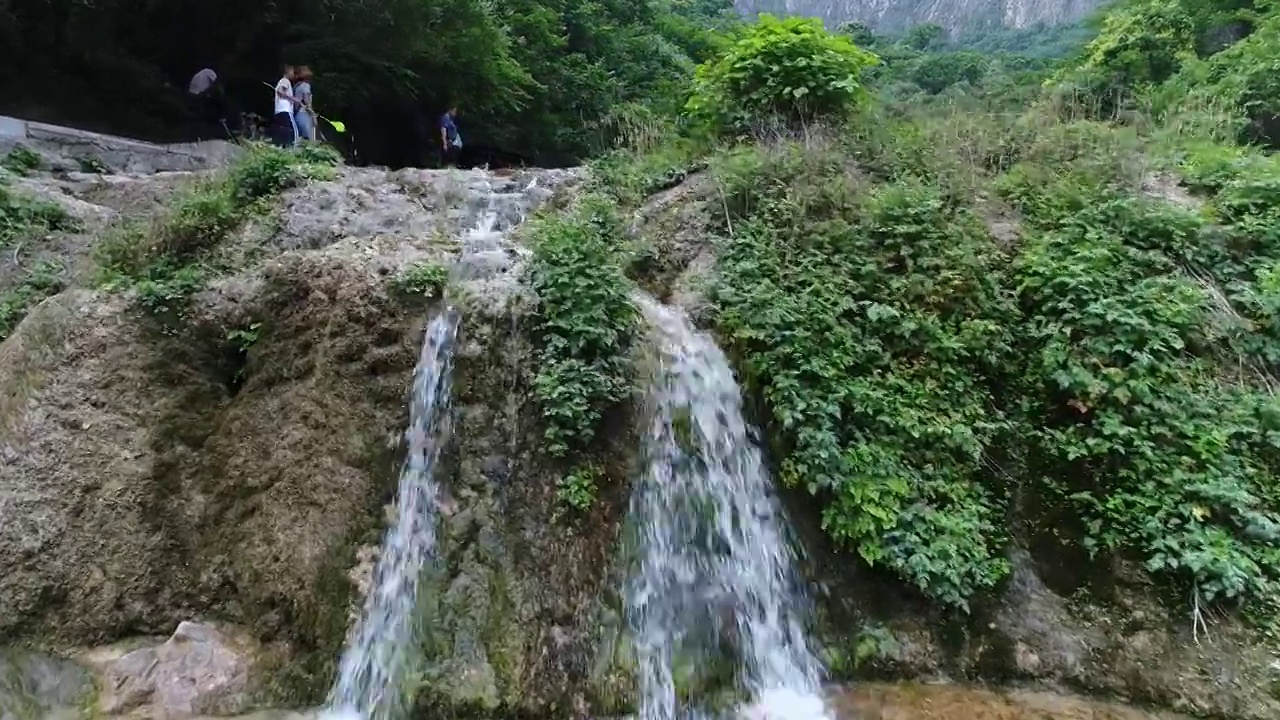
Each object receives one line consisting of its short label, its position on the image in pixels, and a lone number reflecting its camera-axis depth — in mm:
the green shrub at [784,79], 8789
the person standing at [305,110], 11516
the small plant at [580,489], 5441
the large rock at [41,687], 5039
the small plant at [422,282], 6246
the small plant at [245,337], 6547
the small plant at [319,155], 9188
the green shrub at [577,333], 5613
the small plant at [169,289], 6621
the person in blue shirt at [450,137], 13672
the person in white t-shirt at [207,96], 12809
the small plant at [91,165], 10992
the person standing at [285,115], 11047
